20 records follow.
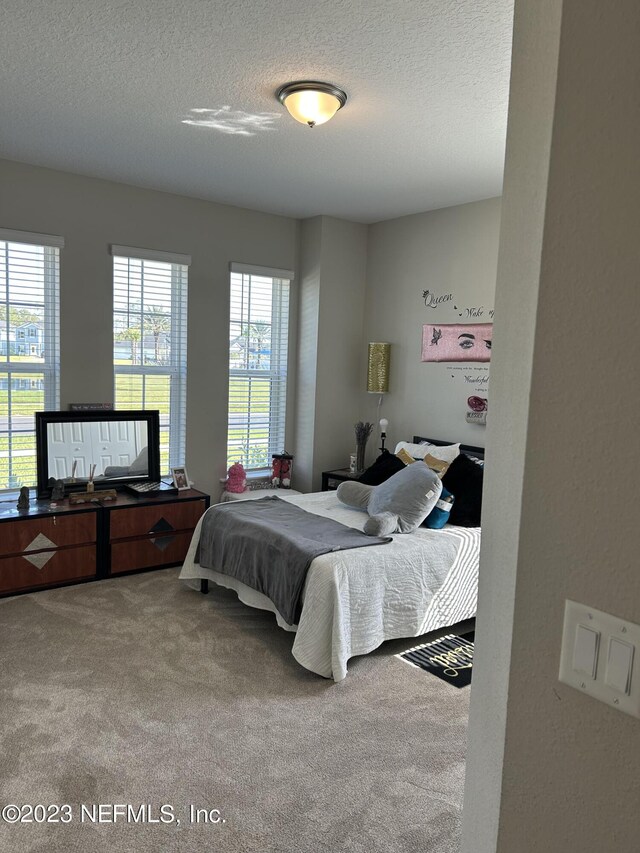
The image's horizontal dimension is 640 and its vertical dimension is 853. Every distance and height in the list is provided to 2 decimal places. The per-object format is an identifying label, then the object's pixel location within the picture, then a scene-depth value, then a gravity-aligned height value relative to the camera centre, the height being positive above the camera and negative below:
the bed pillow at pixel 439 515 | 3.93 -0.88
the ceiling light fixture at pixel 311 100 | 2.87 +1.20
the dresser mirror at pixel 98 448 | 4.42 -0.65
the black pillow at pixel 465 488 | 4.05 -0.76
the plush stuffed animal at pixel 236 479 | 5.34 -0.97
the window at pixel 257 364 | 5.41 +0.00
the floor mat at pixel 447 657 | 3.22 -1.51
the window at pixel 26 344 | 4.32 +0.07
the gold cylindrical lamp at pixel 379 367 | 5.46 +0.01
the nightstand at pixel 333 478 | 5.37 -0.94
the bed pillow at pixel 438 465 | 4.33 -0.64
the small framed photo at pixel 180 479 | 4.74 -0.88
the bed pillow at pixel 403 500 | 3.64 -0.79
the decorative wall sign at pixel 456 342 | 4.80 +0.23
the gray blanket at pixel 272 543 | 3.27 -0.98
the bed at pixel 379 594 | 3.10 -1.17
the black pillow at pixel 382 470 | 4.65 -0.74
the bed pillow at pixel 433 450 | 4.48 -0.58
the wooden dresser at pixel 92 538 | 3.94 -1.19
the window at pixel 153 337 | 4.79 +0.16
